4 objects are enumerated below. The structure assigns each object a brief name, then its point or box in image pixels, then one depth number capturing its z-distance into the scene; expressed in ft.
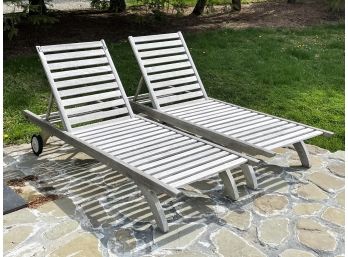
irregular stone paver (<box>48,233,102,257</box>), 10.69
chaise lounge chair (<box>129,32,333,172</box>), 14.32
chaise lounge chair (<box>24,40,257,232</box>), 11.72
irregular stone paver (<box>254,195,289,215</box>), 12.71
